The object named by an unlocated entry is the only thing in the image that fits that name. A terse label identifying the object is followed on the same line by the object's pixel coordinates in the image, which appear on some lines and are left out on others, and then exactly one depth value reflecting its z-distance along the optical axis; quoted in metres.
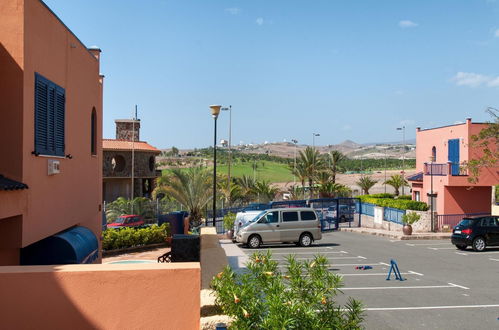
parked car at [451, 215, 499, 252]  21.73
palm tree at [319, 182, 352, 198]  46.97
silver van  23.30
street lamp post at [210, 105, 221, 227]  21.42
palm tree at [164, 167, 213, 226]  28.69
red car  29.02
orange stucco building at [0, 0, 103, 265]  8.19
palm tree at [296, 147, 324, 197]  51.97
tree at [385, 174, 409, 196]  63.23
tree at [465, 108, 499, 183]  28.80
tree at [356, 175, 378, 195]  64.25
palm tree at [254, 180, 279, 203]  49.38
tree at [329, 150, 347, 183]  59.80
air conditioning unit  9.60
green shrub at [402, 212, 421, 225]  28.51
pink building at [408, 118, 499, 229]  32.19
